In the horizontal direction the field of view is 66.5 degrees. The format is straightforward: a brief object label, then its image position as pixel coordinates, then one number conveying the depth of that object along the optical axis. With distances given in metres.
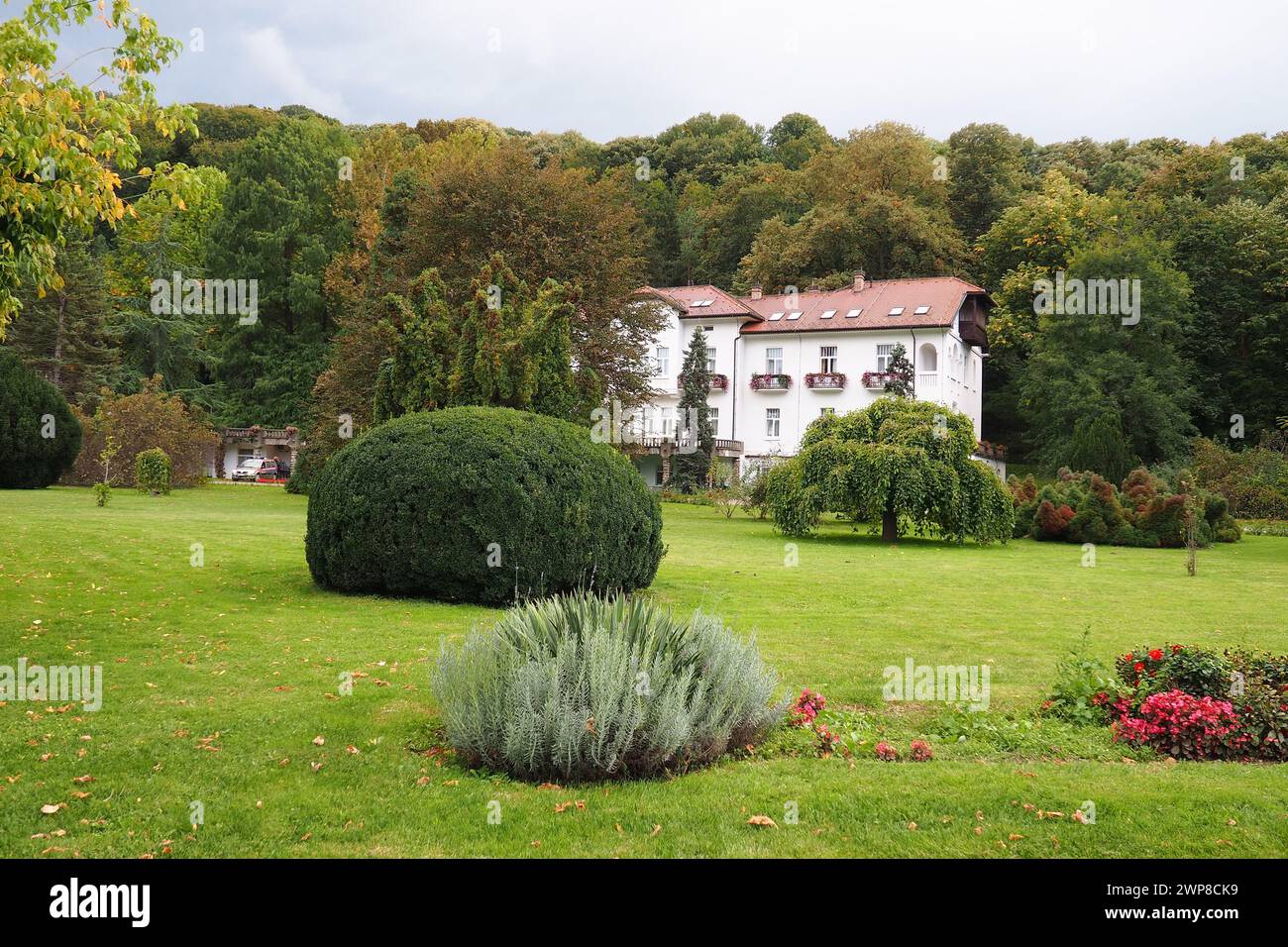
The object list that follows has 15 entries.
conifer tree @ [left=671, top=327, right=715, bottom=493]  48.84
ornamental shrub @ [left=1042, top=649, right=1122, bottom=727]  7.10
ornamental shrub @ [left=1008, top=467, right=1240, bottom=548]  24.73
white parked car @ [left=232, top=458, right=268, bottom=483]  55.42
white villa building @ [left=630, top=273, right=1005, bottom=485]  48.47
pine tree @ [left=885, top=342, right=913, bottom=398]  46.88
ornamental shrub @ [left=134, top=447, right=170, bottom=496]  32.62
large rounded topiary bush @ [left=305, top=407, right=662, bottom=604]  11.06
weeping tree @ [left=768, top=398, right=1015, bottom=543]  22.66
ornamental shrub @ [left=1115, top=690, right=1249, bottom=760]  6.36
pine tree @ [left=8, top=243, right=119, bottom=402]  47.72
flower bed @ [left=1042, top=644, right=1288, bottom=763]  6.37
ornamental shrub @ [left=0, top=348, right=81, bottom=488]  29.81
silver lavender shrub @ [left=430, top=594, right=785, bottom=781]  5.59
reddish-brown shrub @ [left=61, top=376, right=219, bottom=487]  35.75
